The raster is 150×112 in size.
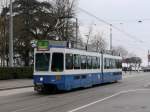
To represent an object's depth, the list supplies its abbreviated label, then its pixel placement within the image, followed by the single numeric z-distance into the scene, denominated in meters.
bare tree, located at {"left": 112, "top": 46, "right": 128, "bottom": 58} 98.79
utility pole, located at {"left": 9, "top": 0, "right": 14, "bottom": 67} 28.59
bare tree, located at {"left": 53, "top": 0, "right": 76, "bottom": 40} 41.39
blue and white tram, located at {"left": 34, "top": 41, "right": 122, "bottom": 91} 17.99
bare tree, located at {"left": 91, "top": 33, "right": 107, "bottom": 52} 61.34
